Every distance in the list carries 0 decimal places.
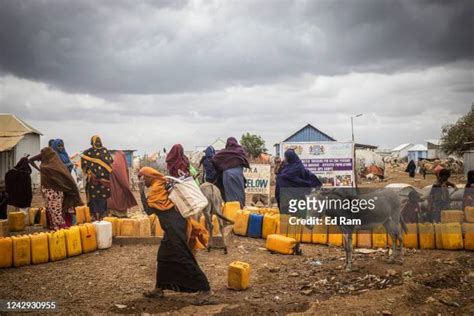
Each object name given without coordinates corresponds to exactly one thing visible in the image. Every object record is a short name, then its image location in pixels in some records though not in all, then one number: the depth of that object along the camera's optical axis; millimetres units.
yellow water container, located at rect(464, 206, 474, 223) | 9766
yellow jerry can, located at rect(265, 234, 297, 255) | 8534
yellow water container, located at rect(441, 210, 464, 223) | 9781
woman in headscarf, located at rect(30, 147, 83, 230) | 9633
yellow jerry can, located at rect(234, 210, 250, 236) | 10141
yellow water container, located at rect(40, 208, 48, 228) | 11531
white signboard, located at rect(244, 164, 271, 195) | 14758
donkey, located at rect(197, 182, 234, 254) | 8633
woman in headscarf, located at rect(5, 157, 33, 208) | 11484
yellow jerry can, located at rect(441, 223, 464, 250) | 8773
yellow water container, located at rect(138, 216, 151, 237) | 9320
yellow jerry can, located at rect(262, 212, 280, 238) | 9851
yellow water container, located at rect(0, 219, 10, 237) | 9391
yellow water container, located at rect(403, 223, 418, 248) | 9008
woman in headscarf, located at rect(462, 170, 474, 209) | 10281
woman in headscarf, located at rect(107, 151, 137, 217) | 10664
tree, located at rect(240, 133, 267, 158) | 43125
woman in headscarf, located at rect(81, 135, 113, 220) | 10750
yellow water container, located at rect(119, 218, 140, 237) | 9289
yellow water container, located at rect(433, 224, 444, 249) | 8906
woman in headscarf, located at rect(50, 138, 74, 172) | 10742
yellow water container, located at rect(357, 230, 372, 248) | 9219
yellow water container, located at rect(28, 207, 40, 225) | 11773
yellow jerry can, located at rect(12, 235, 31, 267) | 7598
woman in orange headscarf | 5641
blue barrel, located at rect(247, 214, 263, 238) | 10008
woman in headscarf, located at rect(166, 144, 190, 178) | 9336
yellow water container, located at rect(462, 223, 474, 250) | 8727
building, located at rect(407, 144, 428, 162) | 72950
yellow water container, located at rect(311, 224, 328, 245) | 9500
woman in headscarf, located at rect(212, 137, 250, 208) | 11391
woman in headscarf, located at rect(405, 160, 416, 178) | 33850
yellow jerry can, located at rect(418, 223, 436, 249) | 8969
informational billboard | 12562
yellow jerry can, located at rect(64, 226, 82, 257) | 8180
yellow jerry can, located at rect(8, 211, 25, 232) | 10953
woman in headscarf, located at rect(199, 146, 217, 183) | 11656
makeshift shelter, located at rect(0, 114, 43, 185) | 20528
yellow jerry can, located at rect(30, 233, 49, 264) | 7770
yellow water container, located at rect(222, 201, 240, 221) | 10555
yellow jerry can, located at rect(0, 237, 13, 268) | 7496
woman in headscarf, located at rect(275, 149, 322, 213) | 9883
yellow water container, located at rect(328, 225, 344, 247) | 9396
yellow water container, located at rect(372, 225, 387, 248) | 9180
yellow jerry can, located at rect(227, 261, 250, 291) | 6211
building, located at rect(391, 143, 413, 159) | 94750
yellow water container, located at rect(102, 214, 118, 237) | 9319
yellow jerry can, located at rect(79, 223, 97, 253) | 8438
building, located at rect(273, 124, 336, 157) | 30453
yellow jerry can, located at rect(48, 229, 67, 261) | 7949
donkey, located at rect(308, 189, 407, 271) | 7438
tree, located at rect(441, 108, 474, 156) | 37875
